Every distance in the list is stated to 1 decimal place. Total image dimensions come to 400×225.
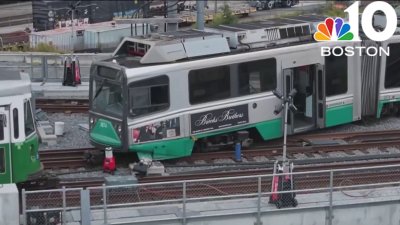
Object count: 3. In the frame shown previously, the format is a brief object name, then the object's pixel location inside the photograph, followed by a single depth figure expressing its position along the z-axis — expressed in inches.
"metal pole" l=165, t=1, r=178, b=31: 1095.7
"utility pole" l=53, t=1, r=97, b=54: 1483.8
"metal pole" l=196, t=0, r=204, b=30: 999.0
